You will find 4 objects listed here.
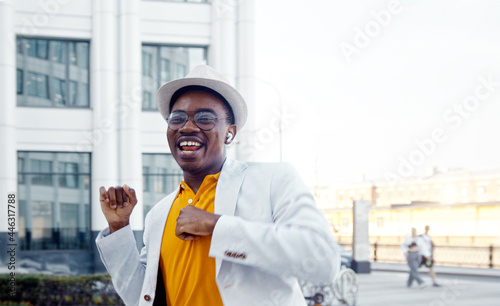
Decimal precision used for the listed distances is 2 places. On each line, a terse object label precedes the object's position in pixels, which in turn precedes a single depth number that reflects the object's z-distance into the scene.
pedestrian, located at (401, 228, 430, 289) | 14.32
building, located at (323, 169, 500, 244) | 48.81
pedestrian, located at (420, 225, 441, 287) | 14.20
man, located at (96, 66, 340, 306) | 1.42
